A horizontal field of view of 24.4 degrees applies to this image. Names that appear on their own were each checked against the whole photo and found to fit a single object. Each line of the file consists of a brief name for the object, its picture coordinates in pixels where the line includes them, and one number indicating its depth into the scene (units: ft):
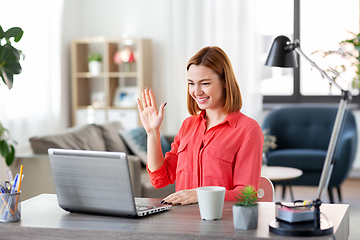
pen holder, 9.70
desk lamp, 8.76
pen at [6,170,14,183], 10.07
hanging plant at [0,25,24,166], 11.50
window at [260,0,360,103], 29.53
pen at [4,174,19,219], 9.70
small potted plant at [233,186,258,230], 9.01
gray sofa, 18.04
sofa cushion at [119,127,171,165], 22.18
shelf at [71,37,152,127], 29.28
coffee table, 19.17
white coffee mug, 9.37
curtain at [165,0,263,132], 29.47
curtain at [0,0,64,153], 23.86
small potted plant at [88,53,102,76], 29.53
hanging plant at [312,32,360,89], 26.07
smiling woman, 10.74
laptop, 9.40
